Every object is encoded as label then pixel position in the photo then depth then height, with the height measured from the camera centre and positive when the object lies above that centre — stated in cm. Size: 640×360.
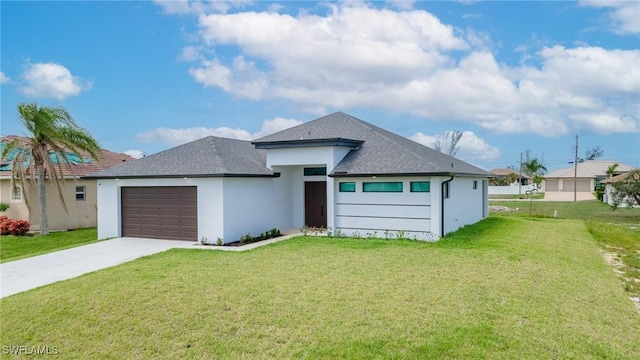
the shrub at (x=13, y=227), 2055 -217
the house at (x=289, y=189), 1484 -34
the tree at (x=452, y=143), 5621 +472
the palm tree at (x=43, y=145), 2011 +175
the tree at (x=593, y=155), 8050 +436
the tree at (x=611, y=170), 4928 +88
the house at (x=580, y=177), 5516 +11
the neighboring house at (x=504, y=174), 6934 +59
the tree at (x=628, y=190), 2728 -79
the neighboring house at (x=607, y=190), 3581 -114
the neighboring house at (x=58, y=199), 2183 -93
